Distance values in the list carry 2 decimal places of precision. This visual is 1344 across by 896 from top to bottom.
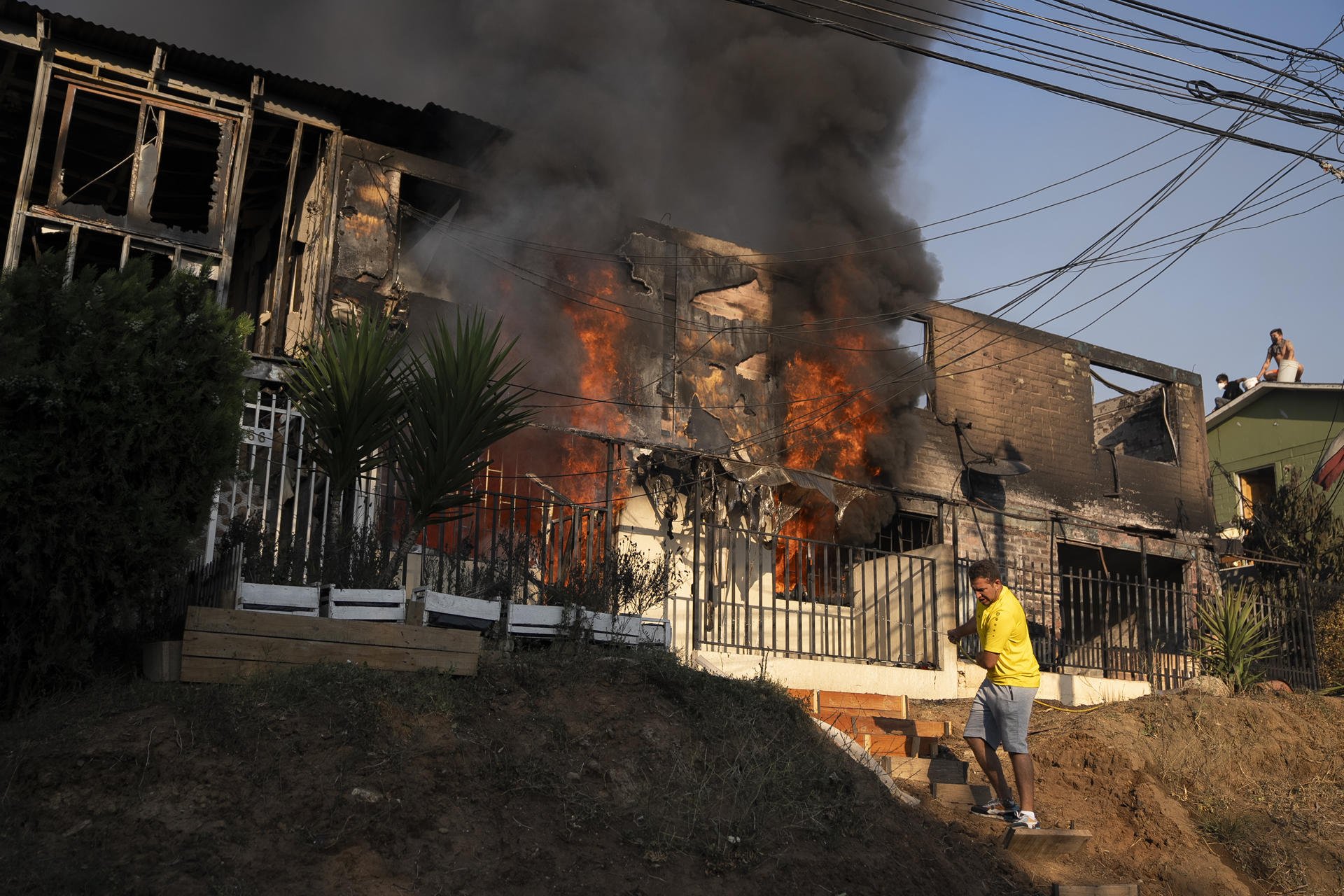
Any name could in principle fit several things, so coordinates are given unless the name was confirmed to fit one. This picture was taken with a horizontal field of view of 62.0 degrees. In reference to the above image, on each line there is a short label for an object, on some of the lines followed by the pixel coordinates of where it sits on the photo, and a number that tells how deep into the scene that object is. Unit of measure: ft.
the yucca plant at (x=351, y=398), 26.99
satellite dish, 63.12
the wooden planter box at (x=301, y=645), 21.45
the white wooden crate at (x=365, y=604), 24.14
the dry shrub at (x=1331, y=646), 51.75
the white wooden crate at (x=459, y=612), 24.85
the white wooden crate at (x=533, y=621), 26.81
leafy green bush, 19.80
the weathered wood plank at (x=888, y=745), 31.96
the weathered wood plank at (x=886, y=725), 34.71
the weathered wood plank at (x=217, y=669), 21.25
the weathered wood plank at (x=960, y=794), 26.94
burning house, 45.83
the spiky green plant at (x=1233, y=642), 45.75
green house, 85.81
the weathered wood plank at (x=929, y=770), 28.32
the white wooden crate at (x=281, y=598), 23.38
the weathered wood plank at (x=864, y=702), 37.09
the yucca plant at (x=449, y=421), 26.55
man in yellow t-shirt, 24.45
